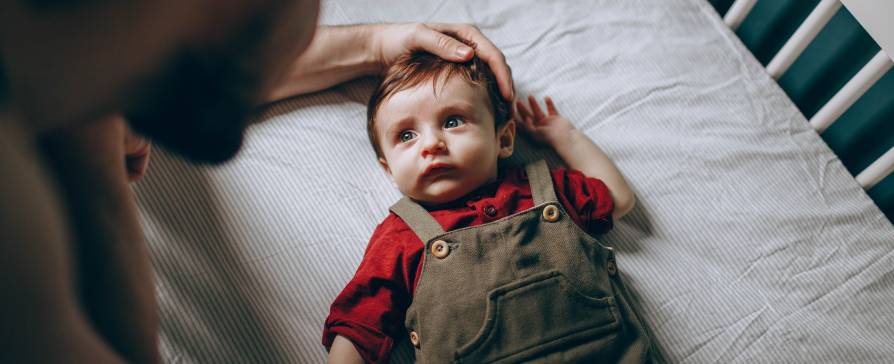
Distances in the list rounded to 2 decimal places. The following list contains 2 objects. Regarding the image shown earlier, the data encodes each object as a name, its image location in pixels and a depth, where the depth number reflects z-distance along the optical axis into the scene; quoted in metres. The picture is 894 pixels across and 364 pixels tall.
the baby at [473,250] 0.75
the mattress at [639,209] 0.83
